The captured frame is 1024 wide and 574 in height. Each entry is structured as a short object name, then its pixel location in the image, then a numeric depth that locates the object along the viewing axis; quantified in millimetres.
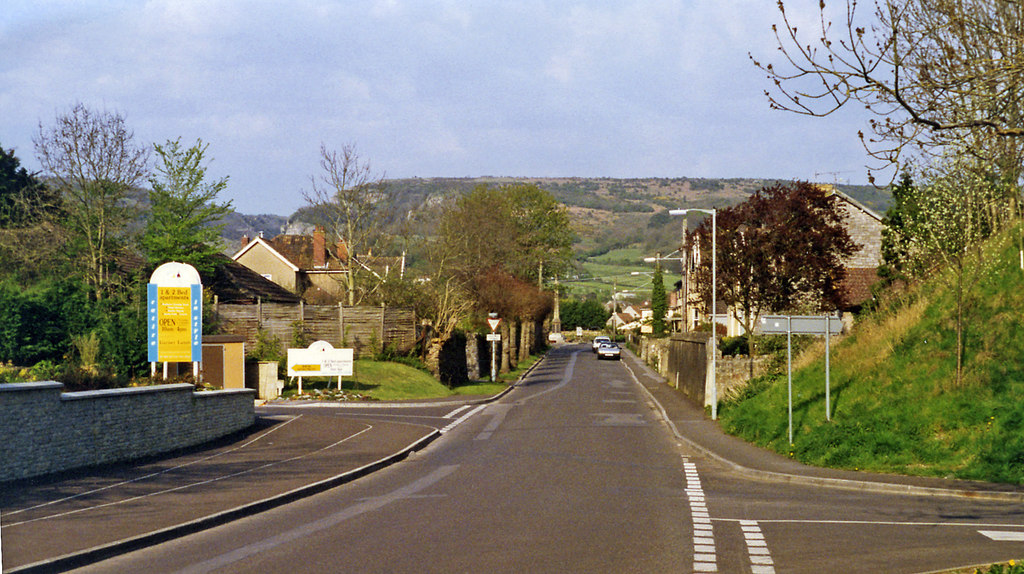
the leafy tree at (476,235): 60719
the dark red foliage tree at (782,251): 31875
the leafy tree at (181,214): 43094
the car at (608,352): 82188
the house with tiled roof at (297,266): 78062
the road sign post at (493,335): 49719
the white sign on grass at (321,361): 36812
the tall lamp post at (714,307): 28875
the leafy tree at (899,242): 29484
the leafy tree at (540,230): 79688
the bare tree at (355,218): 50500
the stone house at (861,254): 51594
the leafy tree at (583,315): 170125
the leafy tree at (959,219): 20391
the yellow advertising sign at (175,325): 28312
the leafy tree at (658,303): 80062
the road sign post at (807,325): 20547
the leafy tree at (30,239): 41062
